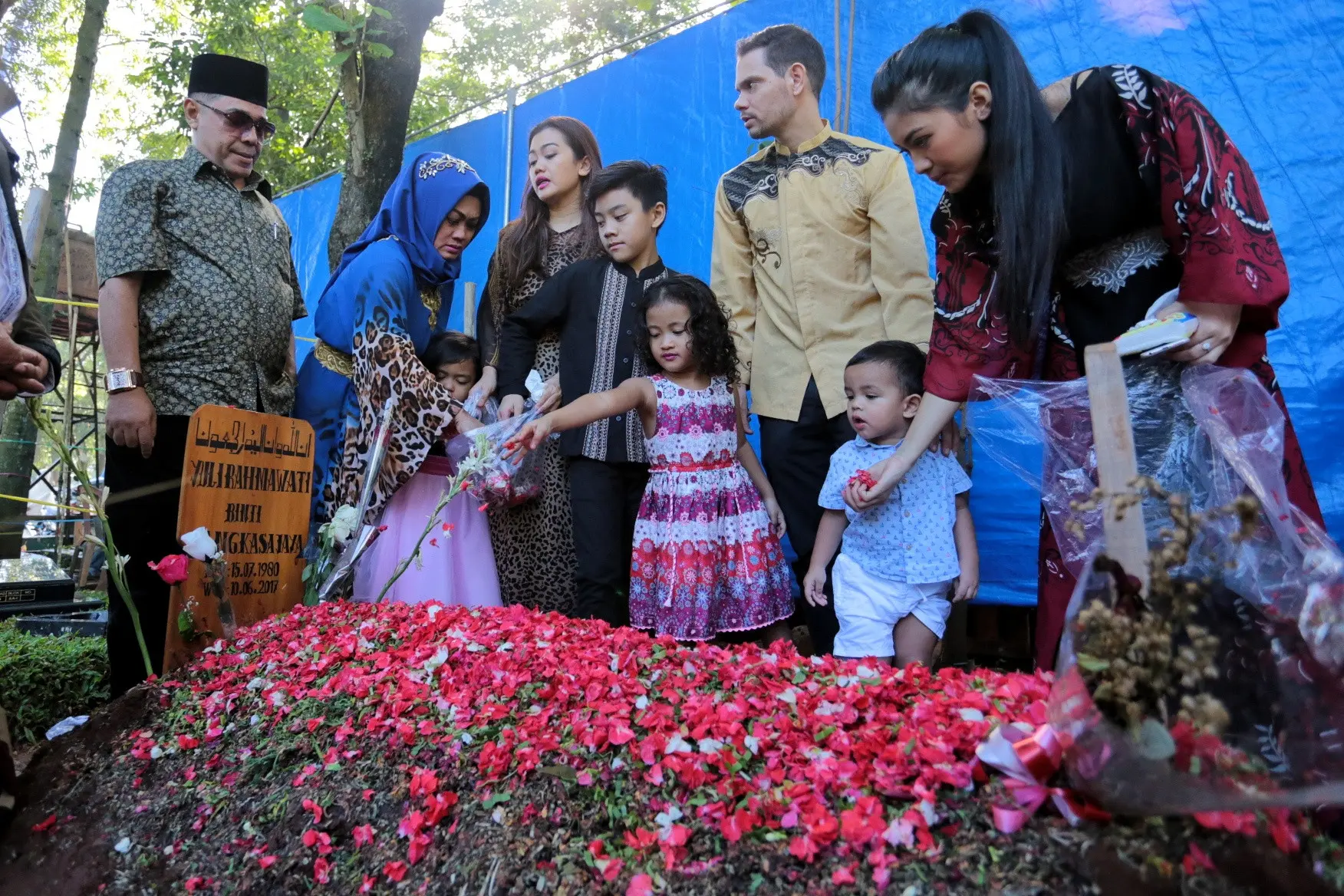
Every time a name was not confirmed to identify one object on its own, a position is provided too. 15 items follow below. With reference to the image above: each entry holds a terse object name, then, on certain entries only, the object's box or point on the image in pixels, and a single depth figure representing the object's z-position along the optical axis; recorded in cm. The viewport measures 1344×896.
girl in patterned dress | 277
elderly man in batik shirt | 267
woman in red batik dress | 158
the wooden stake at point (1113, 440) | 114
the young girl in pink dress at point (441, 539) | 314
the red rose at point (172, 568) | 224
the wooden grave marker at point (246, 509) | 242
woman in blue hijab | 303
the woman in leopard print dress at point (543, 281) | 313
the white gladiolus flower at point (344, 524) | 273
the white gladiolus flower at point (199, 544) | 234
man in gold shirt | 271
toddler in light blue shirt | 247
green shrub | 321
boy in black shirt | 291
